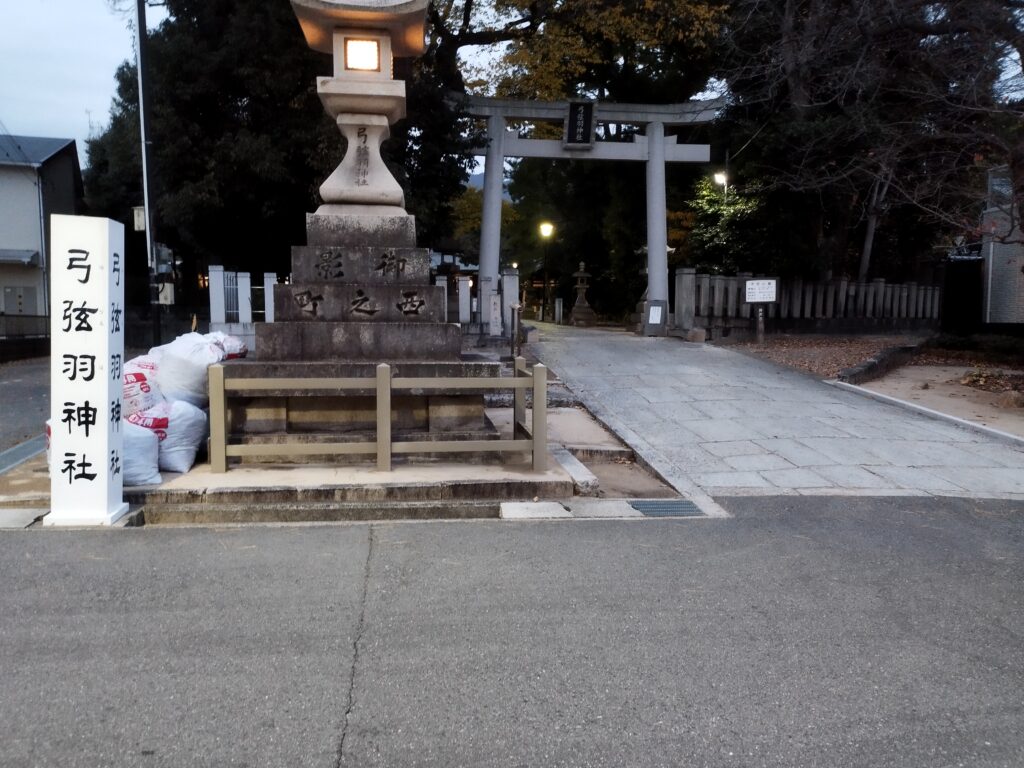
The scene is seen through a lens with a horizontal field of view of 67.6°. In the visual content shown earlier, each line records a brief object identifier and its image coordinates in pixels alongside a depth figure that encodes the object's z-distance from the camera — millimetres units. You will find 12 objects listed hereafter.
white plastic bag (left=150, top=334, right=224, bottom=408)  7254
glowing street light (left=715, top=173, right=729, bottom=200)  20314
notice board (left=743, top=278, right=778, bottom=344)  17469
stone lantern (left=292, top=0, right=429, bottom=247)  8086
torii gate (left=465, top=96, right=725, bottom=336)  19484
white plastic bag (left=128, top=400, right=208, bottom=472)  6598
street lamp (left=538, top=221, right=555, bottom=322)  32719
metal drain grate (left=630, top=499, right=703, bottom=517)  6234
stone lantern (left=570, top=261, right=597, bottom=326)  33688
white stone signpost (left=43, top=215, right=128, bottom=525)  5438
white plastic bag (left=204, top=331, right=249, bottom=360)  7900
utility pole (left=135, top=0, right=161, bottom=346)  15570
